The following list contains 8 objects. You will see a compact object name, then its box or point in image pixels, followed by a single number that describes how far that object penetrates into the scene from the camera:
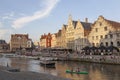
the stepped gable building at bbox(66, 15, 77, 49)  54.41
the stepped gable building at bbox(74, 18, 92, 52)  49.27
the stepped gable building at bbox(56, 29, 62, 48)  62.68
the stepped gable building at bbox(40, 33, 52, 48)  75.07
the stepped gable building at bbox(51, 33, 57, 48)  67.15
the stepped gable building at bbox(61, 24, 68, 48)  59.33
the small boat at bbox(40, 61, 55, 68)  31.04
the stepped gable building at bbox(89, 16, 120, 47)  39.81
